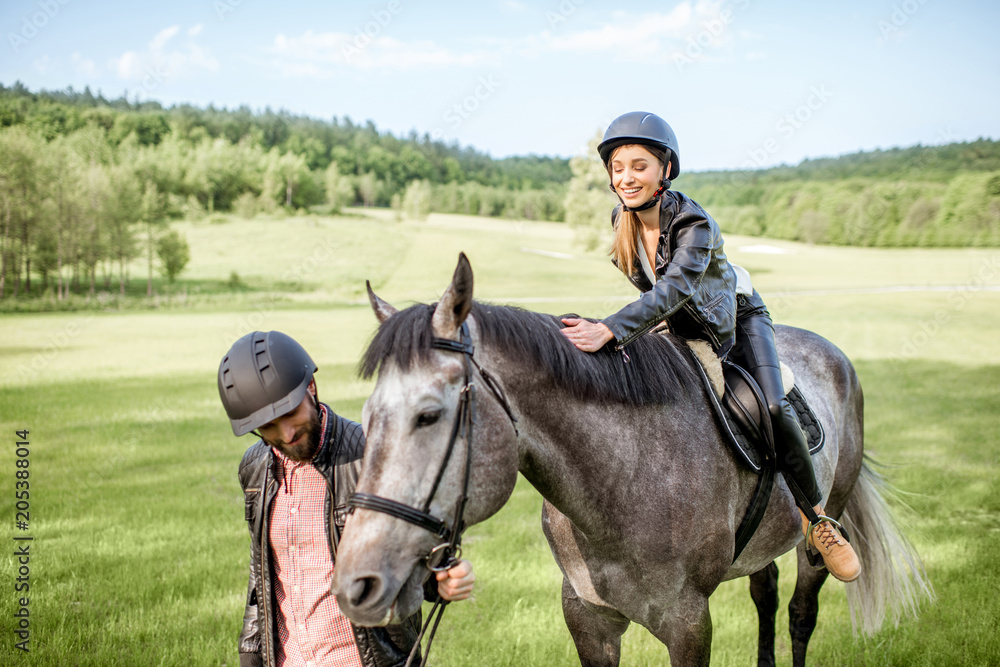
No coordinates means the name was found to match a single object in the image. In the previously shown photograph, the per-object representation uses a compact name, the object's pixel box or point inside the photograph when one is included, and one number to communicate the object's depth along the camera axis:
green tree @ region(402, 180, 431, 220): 79.50
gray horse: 1.81
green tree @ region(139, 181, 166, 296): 44.03
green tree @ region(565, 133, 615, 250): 55.44
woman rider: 2.42
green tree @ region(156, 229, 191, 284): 42.41
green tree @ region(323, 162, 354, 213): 82.25
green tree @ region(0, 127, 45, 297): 30.45
